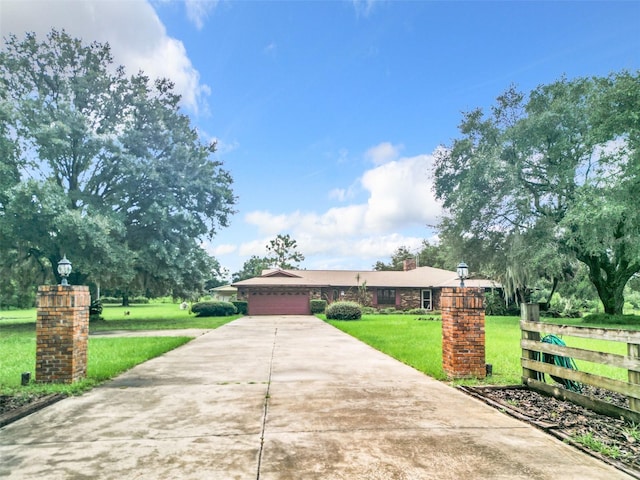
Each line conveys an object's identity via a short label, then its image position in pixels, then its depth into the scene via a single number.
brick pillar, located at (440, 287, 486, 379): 6.76
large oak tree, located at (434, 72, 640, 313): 19.20
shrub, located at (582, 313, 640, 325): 21.31
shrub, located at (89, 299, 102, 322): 24.39
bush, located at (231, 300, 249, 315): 31.25
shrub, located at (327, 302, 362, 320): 23.77
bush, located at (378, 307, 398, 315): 32.70
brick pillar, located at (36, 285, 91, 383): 6.43
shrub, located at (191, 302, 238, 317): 28.36
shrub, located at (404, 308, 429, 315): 32.38
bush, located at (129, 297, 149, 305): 59.35
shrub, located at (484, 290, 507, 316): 30.22
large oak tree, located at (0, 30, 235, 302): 19.59
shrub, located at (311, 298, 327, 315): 31.50
